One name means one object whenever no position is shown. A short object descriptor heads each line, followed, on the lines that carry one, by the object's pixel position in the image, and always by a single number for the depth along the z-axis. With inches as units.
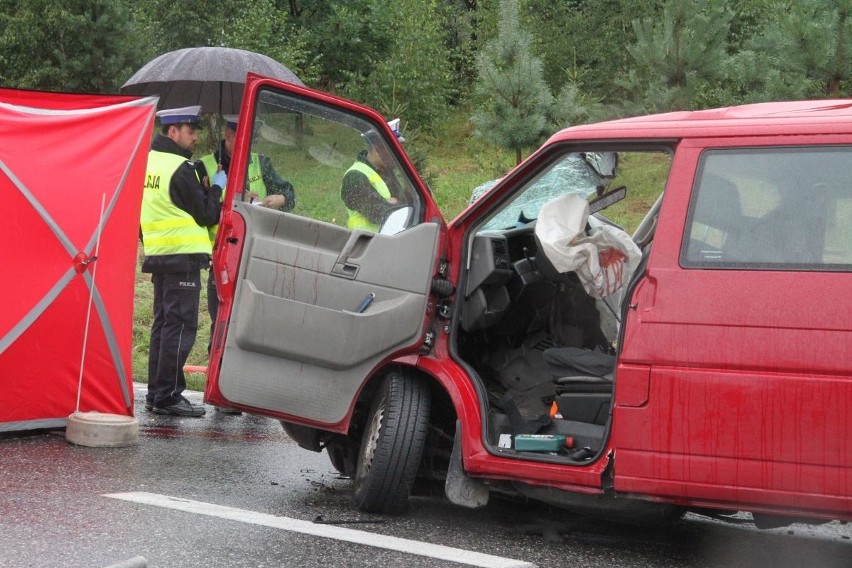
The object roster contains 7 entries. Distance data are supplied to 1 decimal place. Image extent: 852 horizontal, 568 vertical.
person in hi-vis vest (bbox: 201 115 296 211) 399.8
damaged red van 323.3
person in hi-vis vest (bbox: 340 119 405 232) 416.0
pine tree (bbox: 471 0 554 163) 1016.1
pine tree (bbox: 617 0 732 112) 1017.9
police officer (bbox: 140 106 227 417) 590.2
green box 373.1
